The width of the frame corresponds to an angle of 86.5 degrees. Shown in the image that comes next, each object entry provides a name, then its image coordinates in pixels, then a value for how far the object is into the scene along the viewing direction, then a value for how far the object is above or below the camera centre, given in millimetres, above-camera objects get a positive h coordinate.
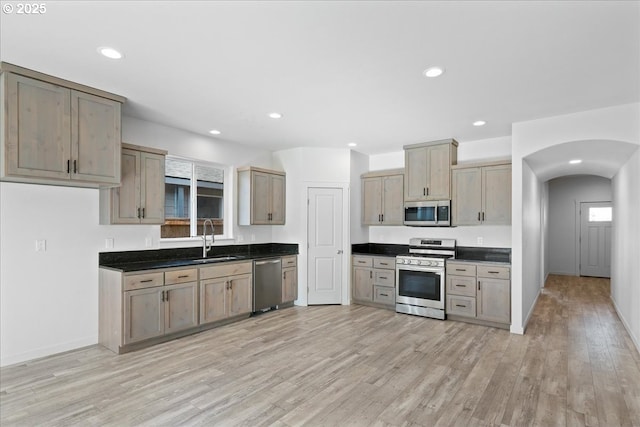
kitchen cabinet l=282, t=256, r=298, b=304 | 5727 -1121
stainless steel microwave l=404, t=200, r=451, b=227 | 5352 +23
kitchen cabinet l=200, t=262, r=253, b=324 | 4512 -1089
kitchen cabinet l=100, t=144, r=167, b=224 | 3988 +253
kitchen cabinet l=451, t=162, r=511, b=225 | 4887 +313
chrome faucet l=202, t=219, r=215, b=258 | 5117 -422
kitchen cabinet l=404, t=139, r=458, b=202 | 5406 +744
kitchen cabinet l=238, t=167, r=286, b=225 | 5598 +285
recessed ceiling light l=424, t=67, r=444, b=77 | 2980 +1281
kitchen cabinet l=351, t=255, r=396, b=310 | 5738 -1152
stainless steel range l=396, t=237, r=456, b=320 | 5180 -1007
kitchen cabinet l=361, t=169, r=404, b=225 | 6000 +306
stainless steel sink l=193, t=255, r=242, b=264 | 4566 -663
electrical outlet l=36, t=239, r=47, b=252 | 3595 -351
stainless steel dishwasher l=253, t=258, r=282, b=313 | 5246 -1119
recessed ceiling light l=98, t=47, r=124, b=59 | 2680 +1288
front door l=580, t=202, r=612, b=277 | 8883 -618
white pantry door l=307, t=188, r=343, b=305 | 6012 -561
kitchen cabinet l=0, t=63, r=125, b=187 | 2951 +778
